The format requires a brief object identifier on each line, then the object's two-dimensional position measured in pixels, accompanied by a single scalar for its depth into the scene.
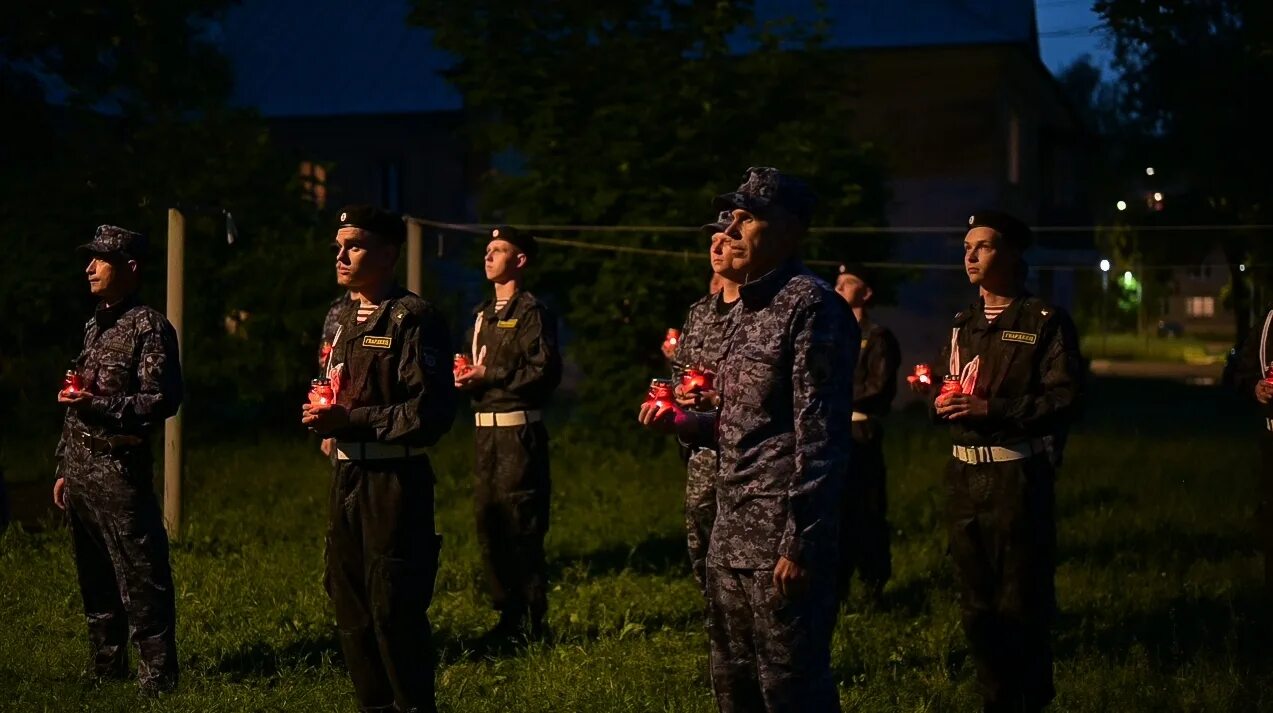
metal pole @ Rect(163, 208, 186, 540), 11.45
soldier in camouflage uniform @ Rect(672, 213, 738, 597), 7.34
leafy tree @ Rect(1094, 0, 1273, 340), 21.22
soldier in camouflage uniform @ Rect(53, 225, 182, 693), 6.95
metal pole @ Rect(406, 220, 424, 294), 11.97
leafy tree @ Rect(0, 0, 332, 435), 20.36
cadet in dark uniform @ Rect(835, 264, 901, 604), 9.74
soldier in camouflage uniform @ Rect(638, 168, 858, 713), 4.78
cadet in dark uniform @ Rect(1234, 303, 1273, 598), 7.98
